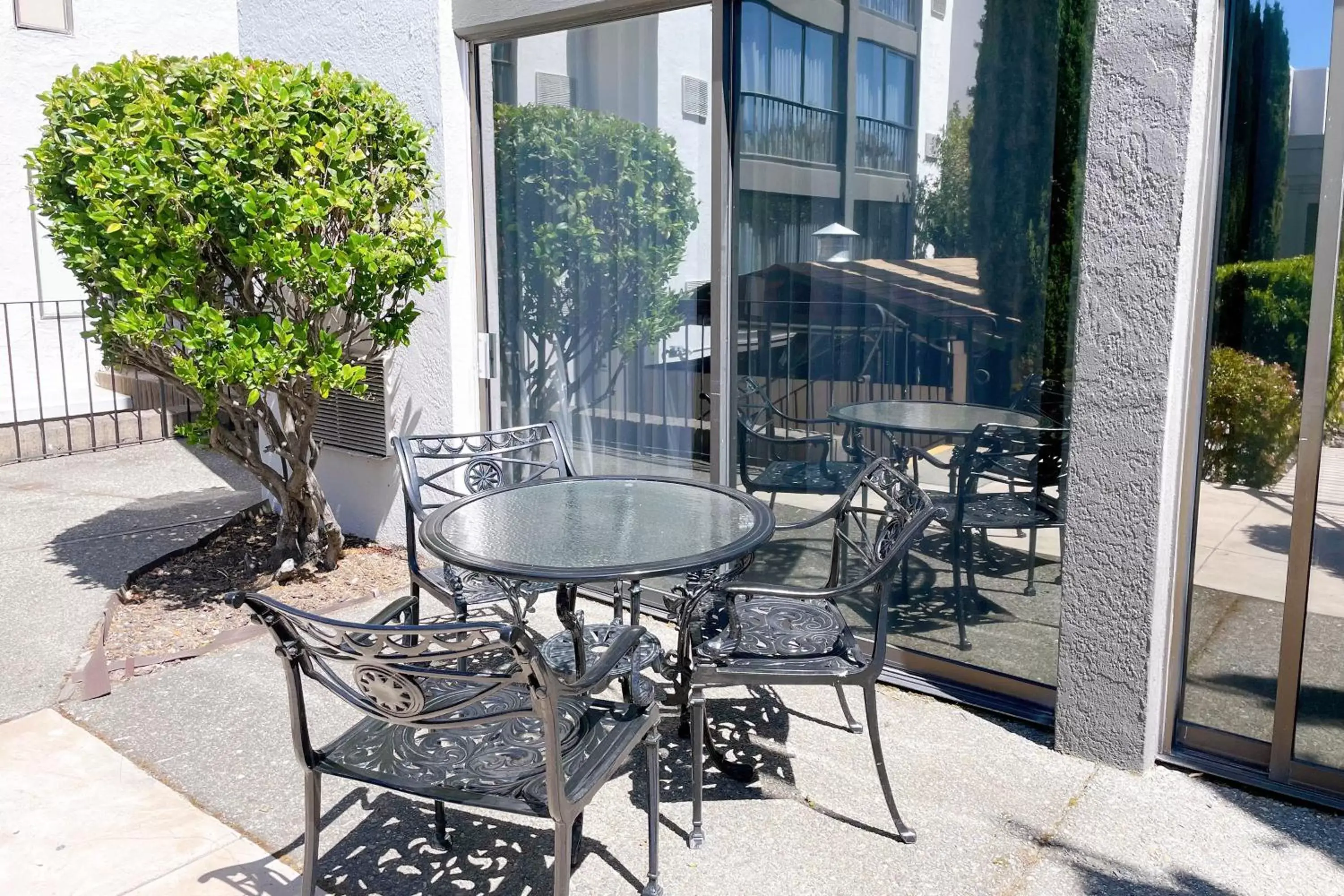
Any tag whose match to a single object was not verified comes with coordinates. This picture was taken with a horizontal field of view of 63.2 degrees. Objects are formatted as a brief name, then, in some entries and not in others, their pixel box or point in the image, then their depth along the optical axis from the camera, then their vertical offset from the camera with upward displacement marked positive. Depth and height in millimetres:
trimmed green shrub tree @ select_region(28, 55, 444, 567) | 4203 +327
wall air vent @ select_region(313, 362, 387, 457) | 5512 -631
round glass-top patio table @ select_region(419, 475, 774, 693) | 2781 -662
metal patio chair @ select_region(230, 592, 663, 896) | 2145 -971
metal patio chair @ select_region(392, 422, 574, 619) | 3602 -664
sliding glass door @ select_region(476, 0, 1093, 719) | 3510 +165
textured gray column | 2965 -208
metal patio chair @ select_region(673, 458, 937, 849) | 2869 -952
